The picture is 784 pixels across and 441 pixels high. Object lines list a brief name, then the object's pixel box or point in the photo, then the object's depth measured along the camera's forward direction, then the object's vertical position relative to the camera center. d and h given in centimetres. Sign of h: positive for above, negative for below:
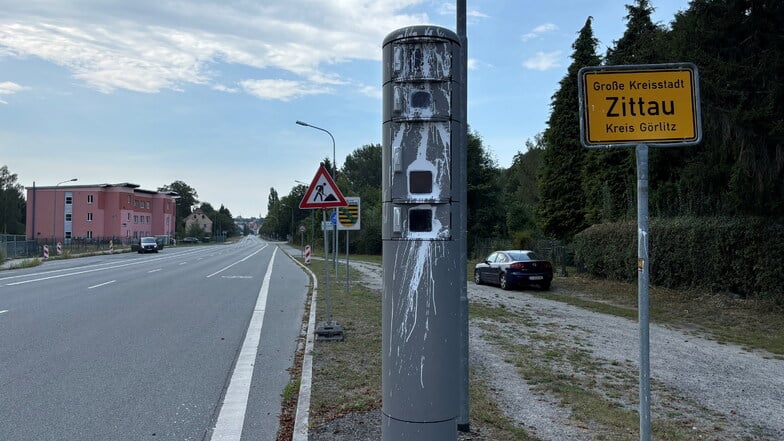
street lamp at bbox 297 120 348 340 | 837 -149
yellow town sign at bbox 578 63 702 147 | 307 +75
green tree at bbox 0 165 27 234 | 9147 +507
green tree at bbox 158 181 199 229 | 14612 +1004
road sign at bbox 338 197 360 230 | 1506 +56
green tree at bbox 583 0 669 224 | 2105 +298
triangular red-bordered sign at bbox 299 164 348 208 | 870 +68
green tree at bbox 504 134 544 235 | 4338 +445
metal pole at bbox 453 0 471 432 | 408 -70
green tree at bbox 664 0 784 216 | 1141 +314
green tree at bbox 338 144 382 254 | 5209 +675
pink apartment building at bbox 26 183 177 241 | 7569 +326
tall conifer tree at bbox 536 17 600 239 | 3142 +441
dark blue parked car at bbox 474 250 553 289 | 1834 -114
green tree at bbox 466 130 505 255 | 4250 +312
